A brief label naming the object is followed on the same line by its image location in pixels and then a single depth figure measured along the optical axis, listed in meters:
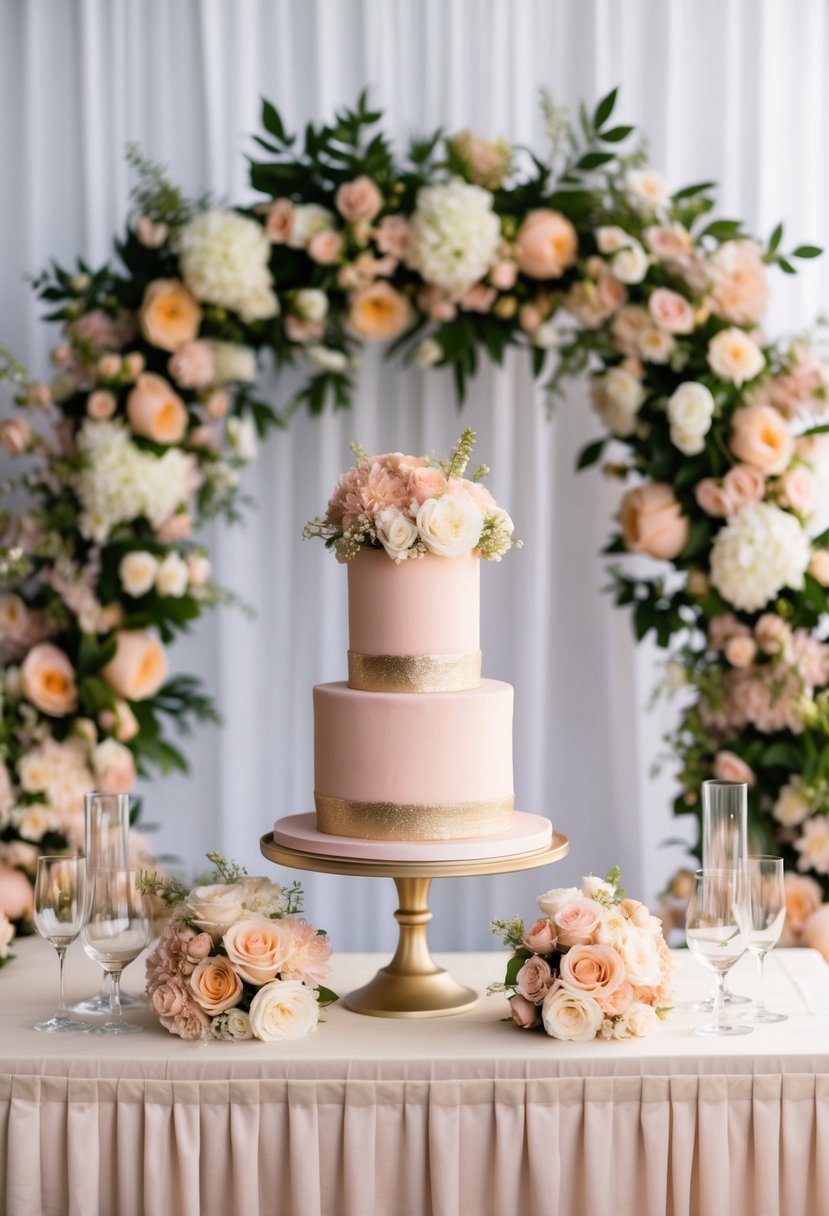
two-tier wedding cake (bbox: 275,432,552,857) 2.37
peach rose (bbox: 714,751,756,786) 3.64
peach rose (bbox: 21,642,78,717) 3.64
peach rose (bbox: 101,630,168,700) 3.72
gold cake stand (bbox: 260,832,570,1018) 2.29
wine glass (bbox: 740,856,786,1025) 2.29
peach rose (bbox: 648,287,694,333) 3.61
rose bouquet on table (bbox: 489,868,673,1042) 2.22
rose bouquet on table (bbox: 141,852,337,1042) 2.23
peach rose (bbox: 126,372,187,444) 3.67
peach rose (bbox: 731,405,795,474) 3.58
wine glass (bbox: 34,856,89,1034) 2.27
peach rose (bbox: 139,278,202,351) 3.67
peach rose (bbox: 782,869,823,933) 3.57
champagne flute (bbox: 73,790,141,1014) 2.27
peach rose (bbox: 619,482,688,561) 3.68
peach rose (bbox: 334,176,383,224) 3.64
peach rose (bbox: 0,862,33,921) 3.44
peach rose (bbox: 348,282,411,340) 3.72
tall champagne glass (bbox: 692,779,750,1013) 2.30
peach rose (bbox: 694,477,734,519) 3.62
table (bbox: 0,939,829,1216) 2.14
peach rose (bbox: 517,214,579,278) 3.66
